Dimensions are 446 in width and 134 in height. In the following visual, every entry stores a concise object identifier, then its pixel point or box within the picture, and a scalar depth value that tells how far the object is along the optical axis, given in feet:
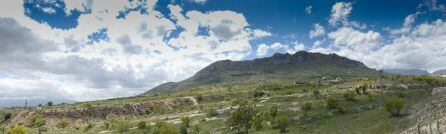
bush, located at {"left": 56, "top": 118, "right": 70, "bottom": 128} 454.81
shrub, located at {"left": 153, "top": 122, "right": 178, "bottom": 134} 296.51
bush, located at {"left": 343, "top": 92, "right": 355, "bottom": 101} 397.43
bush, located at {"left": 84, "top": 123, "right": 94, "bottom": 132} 415.54
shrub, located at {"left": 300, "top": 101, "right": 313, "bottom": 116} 359.09
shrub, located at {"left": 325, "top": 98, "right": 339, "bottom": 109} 352.08
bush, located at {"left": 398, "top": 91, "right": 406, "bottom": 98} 386.89
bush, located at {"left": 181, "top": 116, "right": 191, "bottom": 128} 357.41
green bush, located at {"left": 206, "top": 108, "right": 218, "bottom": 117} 417.45
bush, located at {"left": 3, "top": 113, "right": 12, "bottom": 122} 538.10
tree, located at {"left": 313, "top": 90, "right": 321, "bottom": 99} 467.68
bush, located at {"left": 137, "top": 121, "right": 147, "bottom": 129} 377.30
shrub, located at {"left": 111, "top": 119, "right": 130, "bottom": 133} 380.89
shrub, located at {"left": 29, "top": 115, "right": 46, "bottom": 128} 445.50
